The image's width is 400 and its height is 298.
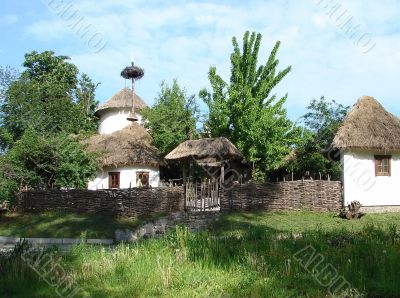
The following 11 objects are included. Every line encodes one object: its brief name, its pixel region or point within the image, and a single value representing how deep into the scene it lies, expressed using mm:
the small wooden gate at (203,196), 21203
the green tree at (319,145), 24984
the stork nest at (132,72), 36594
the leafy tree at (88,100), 41916
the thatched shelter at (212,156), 23688
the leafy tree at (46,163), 22688
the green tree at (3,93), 27080
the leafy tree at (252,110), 25938
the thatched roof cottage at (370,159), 21344
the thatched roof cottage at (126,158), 29078
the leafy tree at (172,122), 30281
